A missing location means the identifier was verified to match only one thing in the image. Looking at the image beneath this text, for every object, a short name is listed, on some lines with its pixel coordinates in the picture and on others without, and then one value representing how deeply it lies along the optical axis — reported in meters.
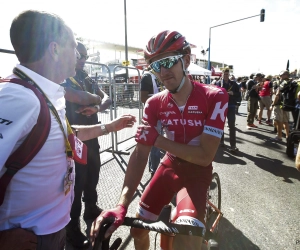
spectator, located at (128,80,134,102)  6.75
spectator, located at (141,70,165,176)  4.27
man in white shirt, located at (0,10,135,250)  0.96
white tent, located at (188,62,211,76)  14.30
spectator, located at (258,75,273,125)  9.80
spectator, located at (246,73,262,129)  9.34
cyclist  1.75
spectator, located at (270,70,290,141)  7.08
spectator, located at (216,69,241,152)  6.33
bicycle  1.16
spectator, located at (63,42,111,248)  2.60
